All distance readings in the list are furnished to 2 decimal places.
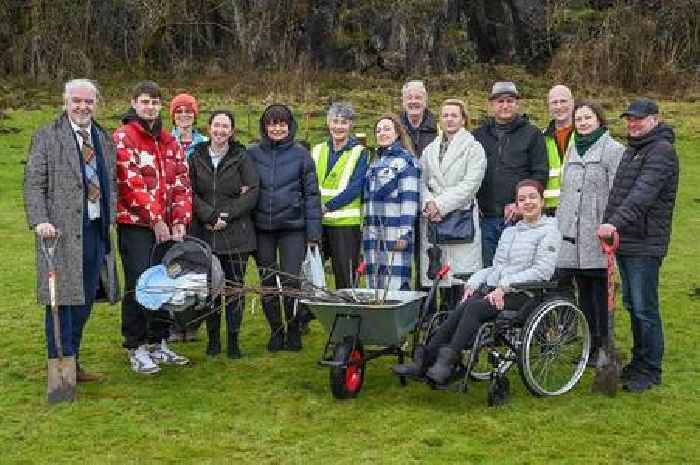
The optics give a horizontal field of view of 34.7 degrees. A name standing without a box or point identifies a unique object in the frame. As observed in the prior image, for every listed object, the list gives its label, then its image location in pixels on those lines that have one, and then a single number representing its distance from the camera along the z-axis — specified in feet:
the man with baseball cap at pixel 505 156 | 23.63
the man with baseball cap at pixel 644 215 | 20.49
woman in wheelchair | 19.81
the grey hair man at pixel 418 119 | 24.79
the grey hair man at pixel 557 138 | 24.06
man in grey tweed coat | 20.29
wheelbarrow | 20.18
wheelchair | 19.90
